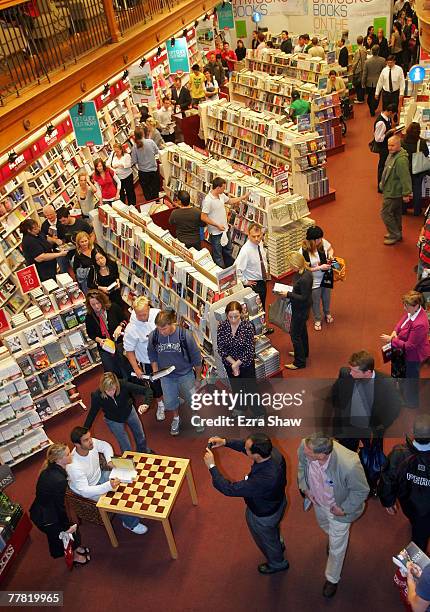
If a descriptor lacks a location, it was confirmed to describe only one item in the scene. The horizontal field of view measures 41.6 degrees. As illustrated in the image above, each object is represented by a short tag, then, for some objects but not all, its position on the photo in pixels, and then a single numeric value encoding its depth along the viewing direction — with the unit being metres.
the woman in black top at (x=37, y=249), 7.94
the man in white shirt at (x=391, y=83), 12.22
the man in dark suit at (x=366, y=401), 4.60
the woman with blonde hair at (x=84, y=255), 7.29
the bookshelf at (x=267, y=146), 10.09
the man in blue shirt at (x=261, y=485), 3.88
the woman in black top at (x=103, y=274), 7.16
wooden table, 4.78
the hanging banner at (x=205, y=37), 19.27
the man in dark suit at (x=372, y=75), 14.00
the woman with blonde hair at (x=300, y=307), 6.20
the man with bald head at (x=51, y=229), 8.34
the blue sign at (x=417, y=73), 10.74
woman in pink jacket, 5.41
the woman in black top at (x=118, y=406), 5.14
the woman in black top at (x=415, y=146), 8.73
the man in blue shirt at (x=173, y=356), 5.55
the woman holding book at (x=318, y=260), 6.55
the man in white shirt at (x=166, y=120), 13.12
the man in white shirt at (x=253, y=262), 6.70
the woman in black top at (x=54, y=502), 4.64
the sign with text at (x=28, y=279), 6.59
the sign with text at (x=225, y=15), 19.12
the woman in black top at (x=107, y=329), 6.18
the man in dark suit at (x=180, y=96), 14.40
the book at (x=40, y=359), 6.46
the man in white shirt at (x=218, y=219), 8.11
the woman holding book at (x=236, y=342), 5.56
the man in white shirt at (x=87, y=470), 4.69
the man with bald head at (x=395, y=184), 8.12
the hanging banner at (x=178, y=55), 12.76
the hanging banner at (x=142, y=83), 12.71
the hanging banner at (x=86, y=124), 8.96
